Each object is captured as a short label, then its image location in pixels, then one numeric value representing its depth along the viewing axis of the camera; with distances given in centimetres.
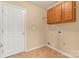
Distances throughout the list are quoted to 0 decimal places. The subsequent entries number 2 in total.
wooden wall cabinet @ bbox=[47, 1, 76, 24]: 140
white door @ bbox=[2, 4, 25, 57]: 157
